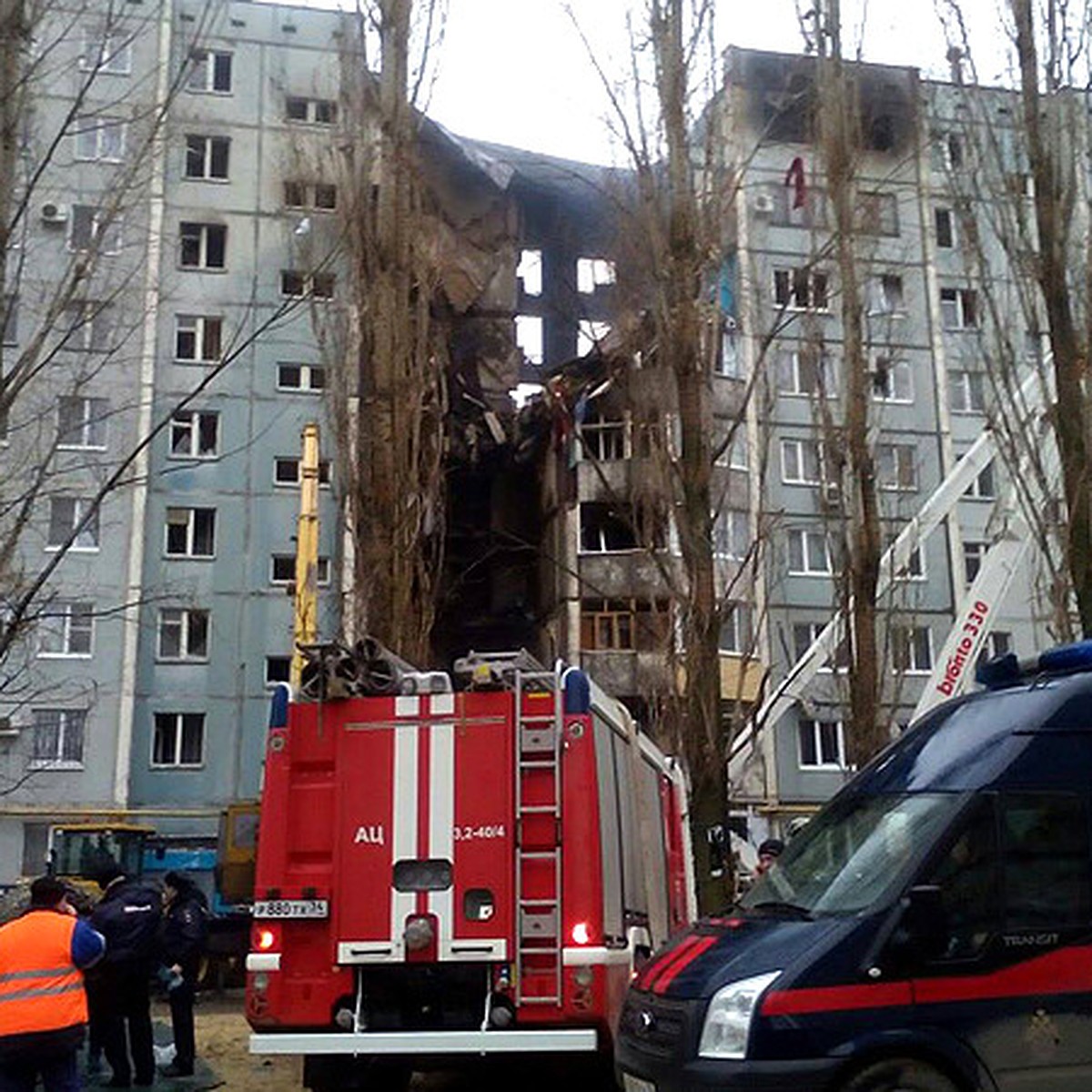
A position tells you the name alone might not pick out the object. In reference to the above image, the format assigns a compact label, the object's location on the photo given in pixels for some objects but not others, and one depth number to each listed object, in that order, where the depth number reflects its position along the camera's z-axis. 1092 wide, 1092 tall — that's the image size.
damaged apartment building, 34.12
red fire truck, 8.77
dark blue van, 6.64
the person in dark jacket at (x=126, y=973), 10.84
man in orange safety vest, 7.59
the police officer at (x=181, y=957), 11.87
